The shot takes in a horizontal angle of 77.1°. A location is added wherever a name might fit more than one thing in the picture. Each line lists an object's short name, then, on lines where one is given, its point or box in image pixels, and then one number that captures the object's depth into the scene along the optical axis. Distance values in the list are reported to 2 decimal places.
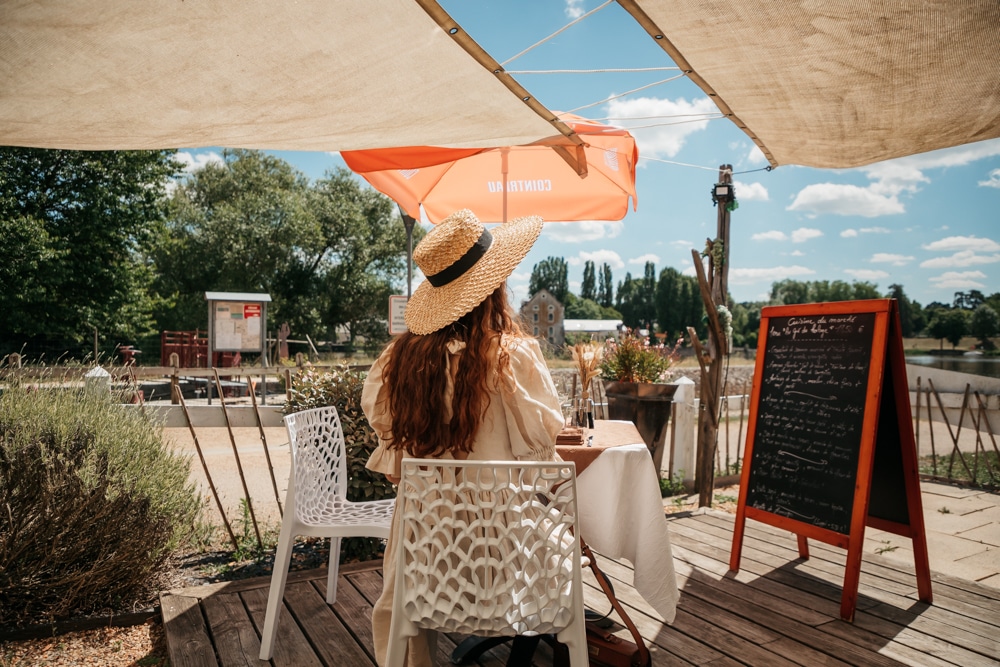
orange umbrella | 4.34
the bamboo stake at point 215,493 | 3.80
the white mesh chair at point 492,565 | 1.66
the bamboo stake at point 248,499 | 3.78
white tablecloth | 2.43
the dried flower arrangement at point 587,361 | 2.85
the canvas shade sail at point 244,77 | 2.03
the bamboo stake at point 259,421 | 4.03
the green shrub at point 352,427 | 3.66
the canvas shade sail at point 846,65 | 2.03
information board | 12.84
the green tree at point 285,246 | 26.66
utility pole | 4.66
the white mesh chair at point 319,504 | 2.47
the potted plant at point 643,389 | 5.47
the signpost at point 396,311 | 7.91
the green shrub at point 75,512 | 2.80
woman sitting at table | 1.85
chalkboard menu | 2.91
